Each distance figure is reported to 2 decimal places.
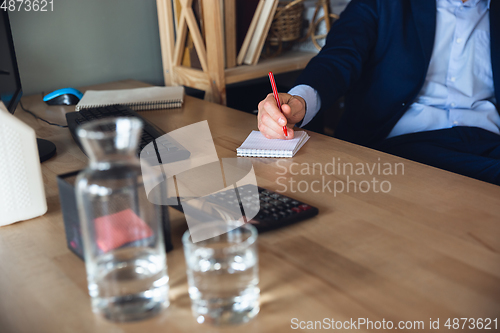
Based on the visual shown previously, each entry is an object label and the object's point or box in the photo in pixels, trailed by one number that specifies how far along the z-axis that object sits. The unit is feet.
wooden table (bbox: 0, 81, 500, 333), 1.62
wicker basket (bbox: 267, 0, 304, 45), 5.79
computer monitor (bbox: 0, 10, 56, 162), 3.12
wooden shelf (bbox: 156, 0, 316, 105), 5.08
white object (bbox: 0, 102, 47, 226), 2.22
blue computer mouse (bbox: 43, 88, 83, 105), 4.68
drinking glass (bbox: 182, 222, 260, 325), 1.55
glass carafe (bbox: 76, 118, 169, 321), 1.56
